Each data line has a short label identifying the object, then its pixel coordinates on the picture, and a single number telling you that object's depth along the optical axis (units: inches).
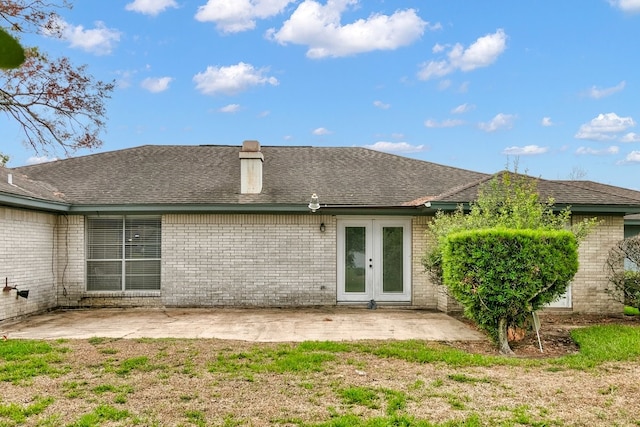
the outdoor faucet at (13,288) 382.6
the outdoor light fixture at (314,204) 437.5
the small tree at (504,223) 296.7
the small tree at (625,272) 402.0
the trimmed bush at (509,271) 286.0
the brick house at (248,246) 446.3
